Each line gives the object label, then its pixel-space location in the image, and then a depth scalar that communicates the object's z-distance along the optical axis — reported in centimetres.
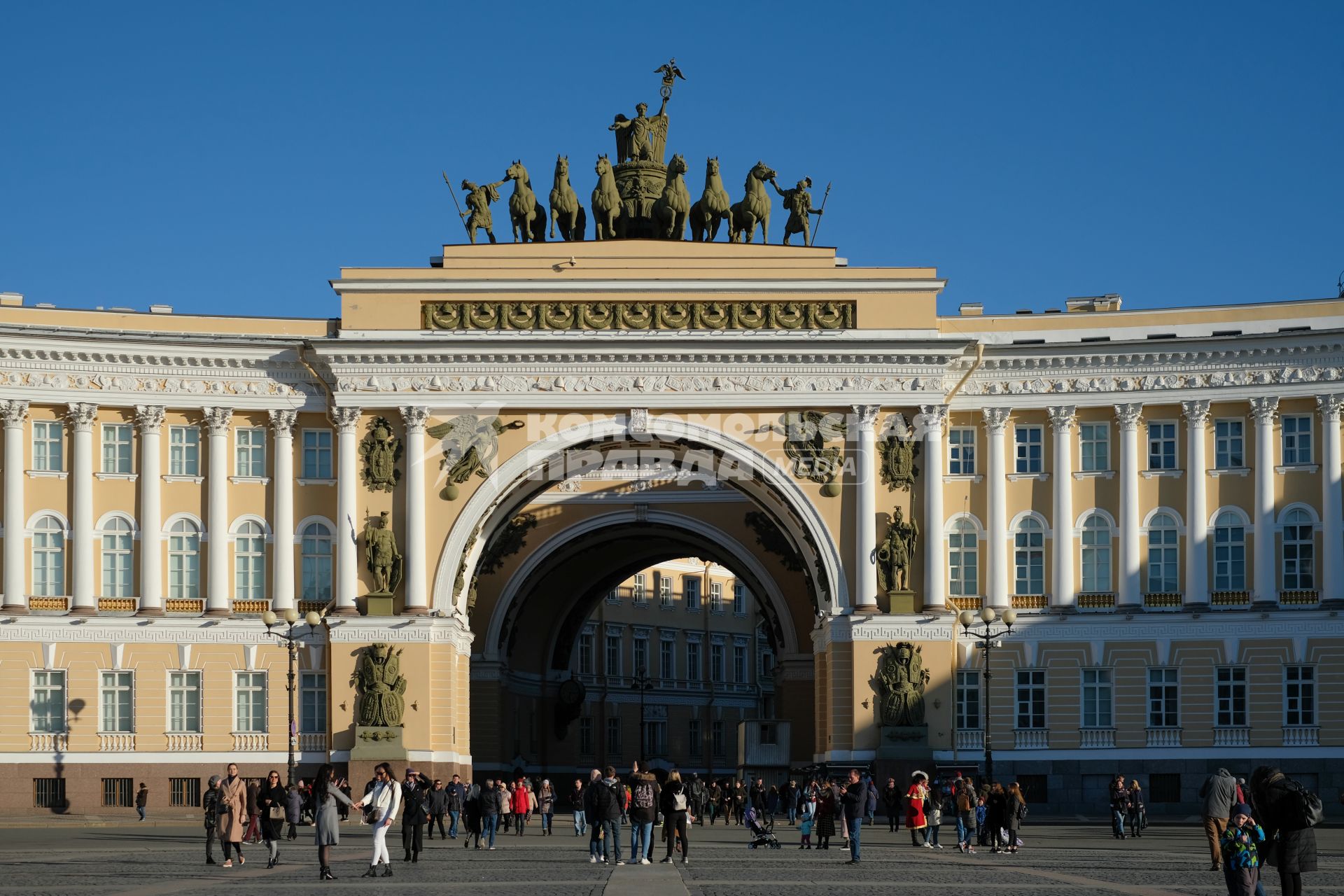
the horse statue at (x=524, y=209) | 6097
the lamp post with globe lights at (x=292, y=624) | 5159
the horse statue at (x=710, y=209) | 6078
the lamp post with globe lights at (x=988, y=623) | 4961
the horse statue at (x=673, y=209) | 6078
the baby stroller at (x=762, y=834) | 4412
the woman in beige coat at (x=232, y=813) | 3594
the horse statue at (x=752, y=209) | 6075
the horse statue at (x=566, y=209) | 6088
